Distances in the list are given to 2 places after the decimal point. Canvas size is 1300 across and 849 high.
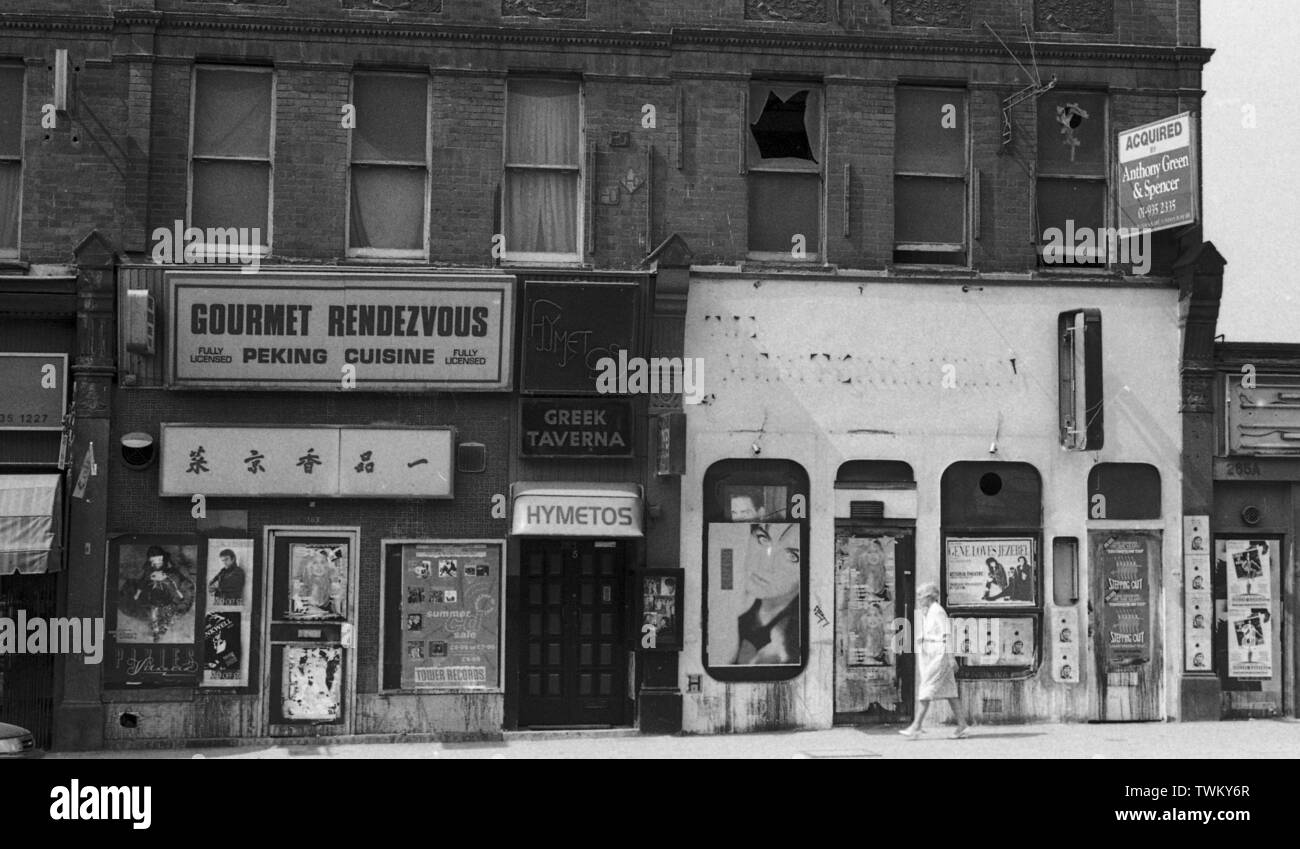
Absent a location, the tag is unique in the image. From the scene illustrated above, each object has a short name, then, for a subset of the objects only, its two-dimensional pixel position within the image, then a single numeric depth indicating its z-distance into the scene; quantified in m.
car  12.40
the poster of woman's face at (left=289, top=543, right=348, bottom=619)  16.06
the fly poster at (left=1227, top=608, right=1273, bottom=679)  17.08
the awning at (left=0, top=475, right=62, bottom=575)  15.22
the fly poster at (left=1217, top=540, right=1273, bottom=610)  17.17
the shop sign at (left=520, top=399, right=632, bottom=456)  16.23
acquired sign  16.41
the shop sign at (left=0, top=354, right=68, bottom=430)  15.73
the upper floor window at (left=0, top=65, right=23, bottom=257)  16.12
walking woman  15.59
